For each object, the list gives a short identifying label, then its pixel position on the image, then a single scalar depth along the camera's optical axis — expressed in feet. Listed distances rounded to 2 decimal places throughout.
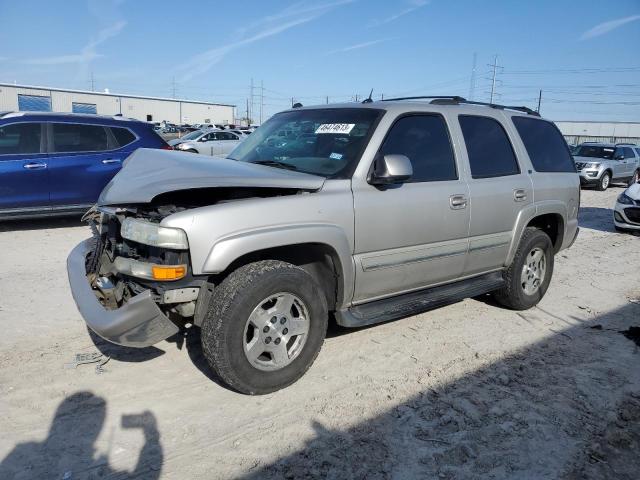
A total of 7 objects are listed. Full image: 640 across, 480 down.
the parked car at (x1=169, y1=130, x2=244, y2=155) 66.64
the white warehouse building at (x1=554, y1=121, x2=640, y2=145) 227.40
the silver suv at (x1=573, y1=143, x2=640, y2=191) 56.18
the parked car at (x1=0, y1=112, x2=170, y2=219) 23.76
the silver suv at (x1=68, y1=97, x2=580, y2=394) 9.71
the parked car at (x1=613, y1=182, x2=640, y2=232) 31.50
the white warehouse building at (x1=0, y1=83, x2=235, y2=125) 185.68
